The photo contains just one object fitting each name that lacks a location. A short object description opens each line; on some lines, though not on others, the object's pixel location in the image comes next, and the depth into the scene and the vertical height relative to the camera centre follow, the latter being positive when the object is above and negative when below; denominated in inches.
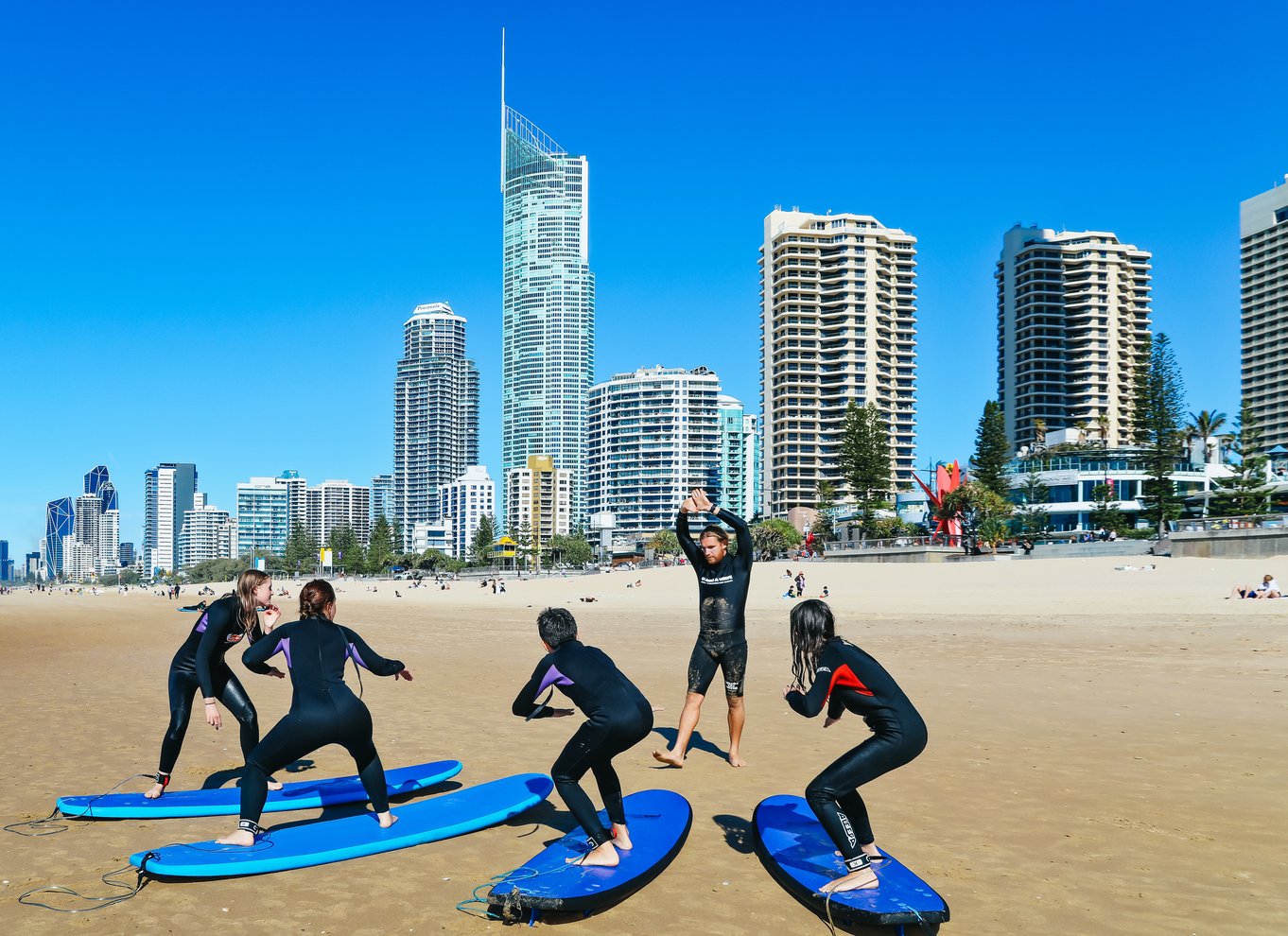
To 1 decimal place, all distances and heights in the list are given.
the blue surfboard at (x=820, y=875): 182.5 -84.8
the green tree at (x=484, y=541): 5681.6 -241.4
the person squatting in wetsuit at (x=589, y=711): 208.8 -48.5
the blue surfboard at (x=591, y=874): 191.8 -84.1
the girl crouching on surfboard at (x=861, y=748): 195.2 -51.1
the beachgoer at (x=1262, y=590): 1031.5 -104.4
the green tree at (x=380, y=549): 5880.9 -298.0
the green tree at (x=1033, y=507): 3358.8 -22.3
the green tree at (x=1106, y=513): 3176.7 -44.5
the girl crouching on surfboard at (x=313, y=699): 222.5 -48.2
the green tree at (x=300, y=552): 6668.3 -352.7
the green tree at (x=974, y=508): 2898.6 -20.5
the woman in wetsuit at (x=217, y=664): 270.4 -48.8
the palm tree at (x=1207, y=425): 3496.6 +292.8
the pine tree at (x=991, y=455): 3430.1 +177.8
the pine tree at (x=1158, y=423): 2635.3 +233.1
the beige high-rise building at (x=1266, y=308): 5585.6 +1209.0
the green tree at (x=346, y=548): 6245.1 -312.0
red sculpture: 3177.9 +68.7
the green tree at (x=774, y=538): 3799.2 -155.5
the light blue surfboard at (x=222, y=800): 266.5 -90.2
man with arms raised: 323.6 -44.2
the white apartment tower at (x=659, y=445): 7126.0 +458.0
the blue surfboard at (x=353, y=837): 215.6 -87.4
